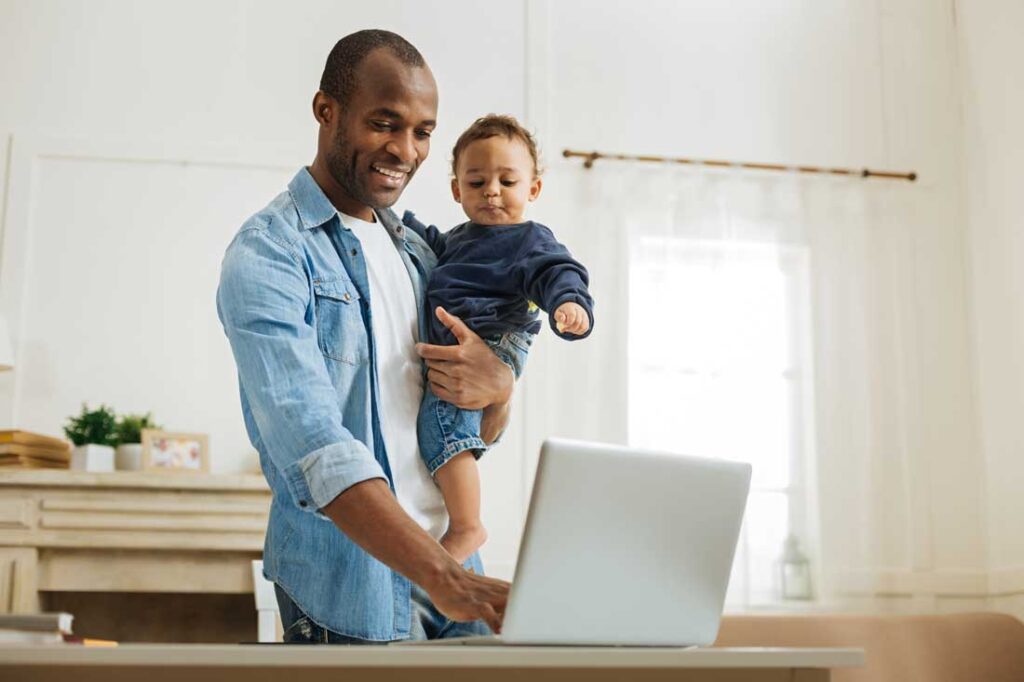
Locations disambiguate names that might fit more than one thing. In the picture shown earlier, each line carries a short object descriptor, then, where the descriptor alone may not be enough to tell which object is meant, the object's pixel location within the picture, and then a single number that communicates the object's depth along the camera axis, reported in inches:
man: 51.6
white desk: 35.0
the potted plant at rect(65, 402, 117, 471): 152.3
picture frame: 153.4
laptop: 41.4
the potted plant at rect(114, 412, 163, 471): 153.3
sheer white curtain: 178.9
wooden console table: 144.7
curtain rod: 184.1
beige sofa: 150.6
